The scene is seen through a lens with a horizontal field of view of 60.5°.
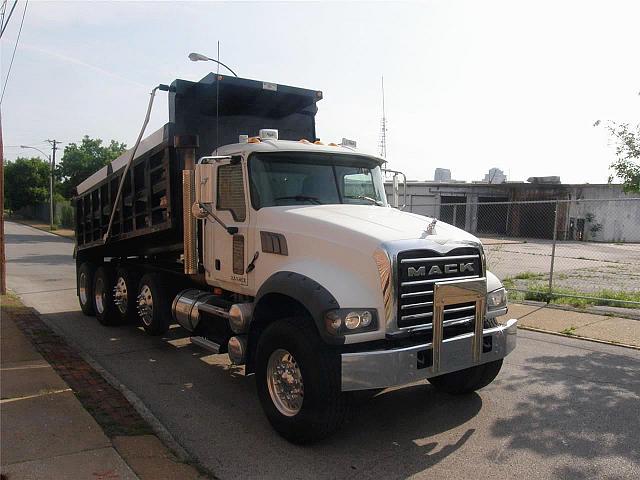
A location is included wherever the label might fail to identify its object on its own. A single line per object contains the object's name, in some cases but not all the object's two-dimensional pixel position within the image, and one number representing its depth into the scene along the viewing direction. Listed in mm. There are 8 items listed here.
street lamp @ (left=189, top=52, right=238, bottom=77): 8039
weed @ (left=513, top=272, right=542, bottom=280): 14261
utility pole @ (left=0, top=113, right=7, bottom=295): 11516
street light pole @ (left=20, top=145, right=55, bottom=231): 48212
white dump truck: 4113
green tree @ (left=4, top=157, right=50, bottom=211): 65562
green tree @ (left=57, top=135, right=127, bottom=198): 35312
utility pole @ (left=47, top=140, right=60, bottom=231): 48266
